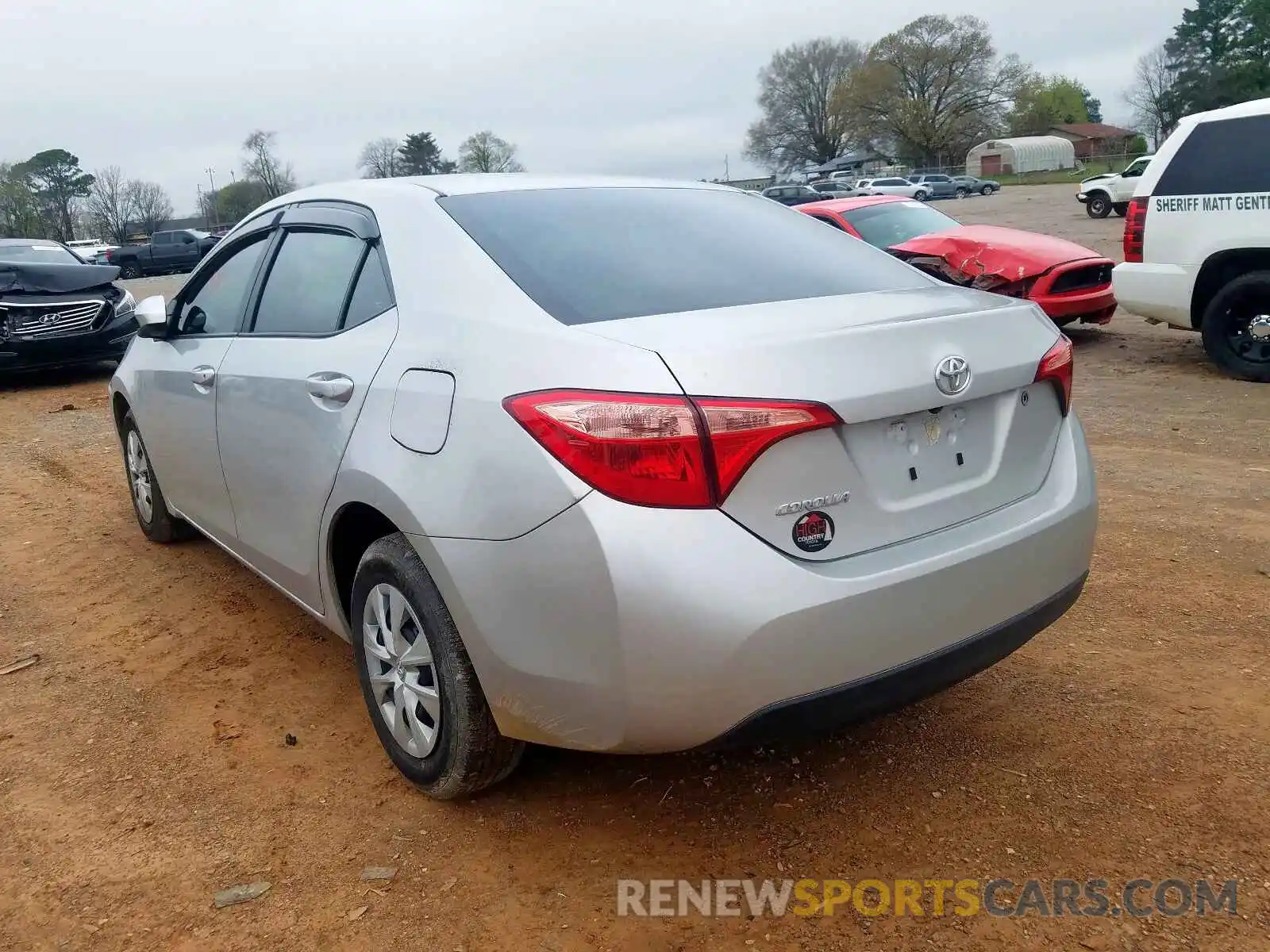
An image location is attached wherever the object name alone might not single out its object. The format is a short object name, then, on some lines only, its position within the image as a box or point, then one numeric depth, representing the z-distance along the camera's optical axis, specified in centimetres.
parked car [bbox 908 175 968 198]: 5462
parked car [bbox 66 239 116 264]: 4256
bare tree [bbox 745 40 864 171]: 9894
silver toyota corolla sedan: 204
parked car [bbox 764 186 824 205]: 3975
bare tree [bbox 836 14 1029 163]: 8425
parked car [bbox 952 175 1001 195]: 5547
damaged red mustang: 873
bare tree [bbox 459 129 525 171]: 8091
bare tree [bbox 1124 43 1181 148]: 7250
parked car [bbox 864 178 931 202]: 4878
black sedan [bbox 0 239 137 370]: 966
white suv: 712
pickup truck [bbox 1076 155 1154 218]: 2888
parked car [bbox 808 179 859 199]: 4604
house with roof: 8762
